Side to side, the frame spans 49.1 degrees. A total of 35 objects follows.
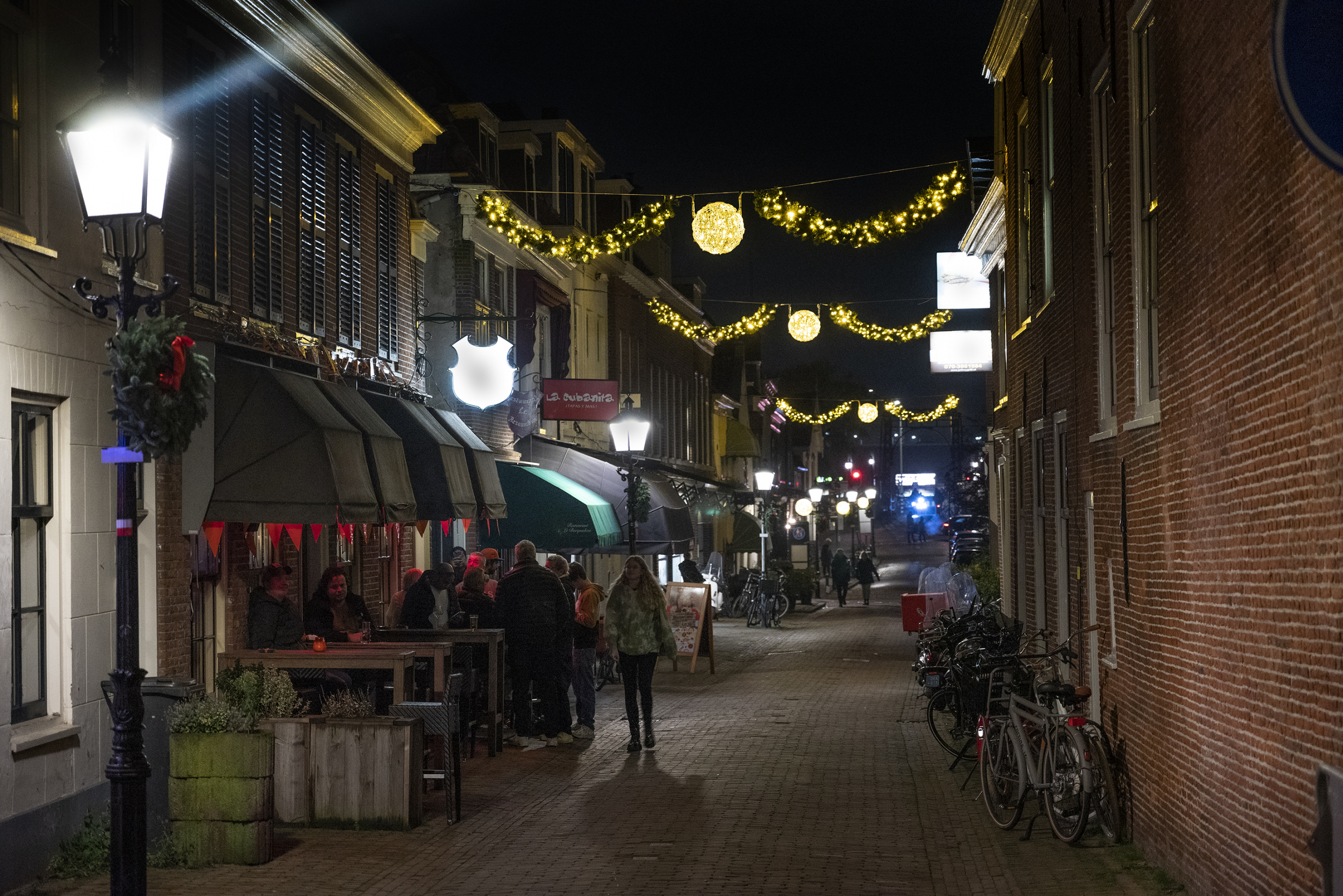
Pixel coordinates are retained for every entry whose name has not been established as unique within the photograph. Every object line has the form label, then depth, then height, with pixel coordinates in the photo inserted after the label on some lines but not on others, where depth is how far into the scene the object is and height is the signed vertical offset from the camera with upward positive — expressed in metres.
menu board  23.50 -1.47
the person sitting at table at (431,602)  15.28 -0.73
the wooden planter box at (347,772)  10.44 -1.70
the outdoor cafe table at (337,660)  11.92 -1.03
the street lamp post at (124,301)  7.15 +1.16
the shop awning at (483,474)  16.98 +0.67
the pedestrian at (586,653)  16.03 -1.36
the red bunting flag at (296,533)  13.29 +0.01
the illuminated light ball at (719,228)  16.88 +3.44
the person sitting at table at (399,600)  16.36 -0.77
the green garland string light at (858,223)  17.03 +3.60
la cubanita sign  24.53 +2.16
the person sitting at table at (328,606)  13.76 -0.68
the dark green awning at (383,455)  13.59 +0.73
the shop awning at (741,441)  52.25 +3.03
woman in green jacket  14.66 -1.01
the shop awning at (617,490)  25.48 +0.69
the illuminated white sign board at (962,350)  26.22 +3.07
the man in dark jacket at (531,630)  14.93 -1.01
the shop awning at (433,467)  15.52 +0.70
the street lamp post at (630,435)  21.86 +1.39
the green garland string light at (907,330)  26.62 +3.49
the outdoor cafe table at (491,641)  14.15 -1.06
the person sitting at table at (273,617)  12.54 -0.71
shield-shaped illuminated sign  19.91 +2.12
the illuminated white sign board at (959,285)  26.44 +4.30
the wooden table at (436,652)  12.89 -1.06
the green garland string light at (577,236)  17.97 +3.78
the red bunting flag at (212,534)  12.10 +0.02
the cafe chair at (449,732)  10.77 -1.47
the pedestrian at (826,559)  55.16 -1.28
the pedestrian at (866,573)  46.19 -1.56
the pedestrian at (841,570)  43.00 -1.33
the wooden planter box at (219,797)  9.29 -1.66
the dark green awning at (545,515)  22.45 +0.22
